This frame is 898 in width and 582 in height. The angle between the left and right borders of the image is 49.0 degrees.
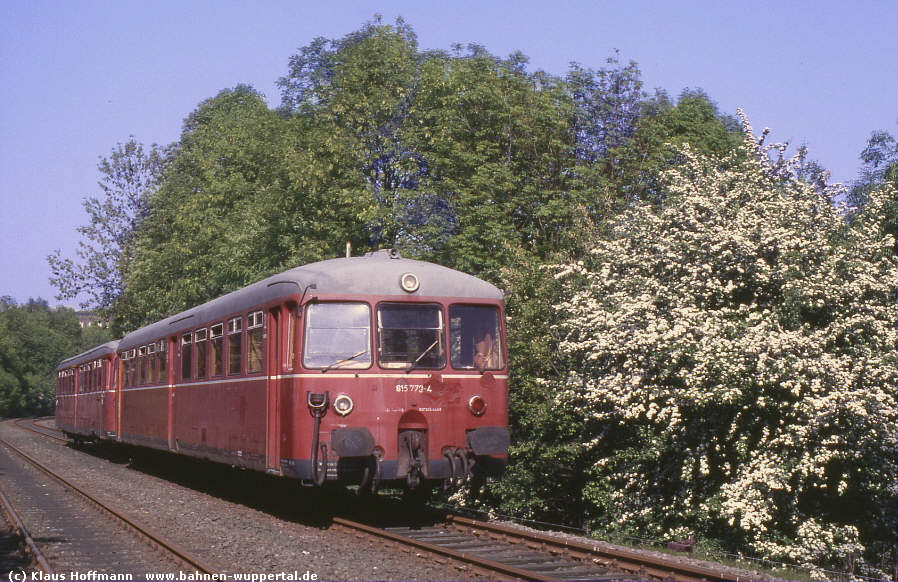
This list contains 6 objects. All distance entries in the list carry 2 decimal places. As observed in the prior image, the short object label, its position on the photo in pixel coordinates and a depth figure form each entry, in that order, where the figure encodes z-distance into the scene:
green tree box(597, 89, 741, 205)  30.00
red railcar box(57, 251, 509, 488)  11.77
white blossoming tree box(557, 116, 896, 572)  13.82
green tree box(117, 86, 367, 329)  29.98
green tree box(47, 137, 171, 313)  48.22
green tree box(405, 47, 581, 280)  26.66
